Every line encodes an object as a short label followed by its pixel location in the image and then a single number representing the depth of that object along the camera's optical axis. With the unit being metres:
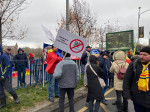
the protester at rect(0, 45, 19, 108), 4.35
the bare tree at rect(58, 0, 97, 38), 11.16
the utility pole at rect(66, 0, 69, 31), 7.87
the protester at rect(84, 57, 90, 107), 4.06
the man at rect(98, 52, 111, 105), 5.36
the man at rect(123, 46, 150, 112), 2.52
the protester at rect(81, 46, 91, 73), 7.01
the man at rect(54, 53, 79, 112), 3.84
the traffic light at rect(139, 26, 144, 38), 21.22
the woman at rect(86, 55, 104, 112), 3.84
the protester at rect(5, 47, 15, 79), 6.16
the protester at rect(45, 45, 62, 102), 4.90
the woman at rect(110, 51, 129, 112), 4.27
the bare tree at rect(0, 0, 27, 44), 8.25
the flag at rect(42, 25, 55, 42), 5.05
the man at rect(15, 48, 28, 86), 6.59
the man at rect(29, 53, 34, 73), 7.14
